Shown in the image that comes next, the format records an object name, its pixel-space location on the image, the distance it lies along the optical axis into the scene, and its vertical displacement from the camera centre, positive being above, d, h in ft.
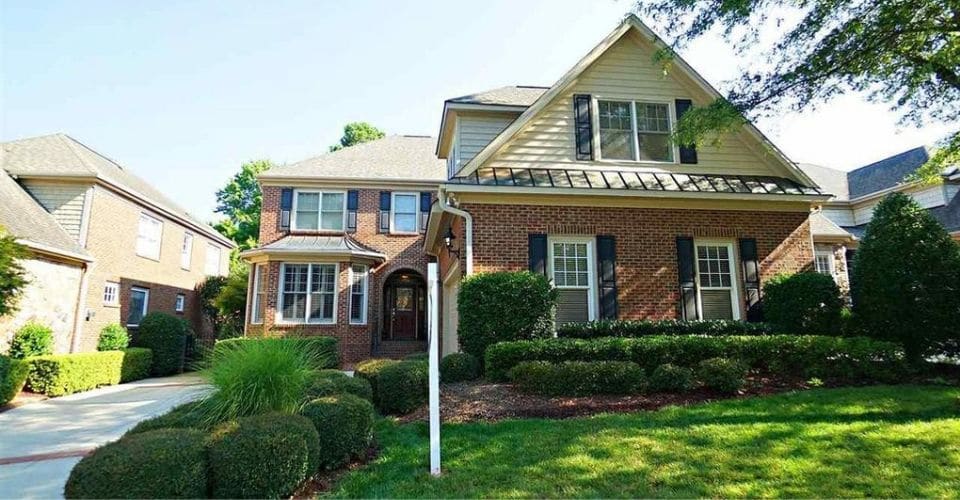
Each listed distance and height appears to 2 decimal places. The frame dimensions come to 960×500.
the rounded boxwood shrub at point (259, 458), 11.96 -3.35
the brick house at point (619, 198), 31.30 +8.45
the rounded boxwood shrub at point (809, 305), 29.19 +1.16
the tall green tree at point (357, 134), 119.03 +47.54
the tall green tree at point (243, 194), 121.70 +33.40
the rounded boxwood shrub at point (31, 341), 36.24 -1.07
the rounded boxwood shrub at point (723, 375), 21.77 -2.30
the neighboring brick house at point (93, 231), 42.70 +9.73
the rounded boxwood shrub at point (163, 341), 48.34 -1.45
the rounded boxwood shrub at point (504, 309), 27.37 +0.92
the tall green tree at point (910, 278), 24.17 +2.33
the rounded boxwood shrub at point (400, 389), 22.12 -2.93
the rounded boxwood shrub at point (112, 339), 46.47 -1.17
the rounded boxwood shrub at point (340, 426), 14.89 -3.18
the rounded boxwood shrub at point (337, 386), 18.21 -2.40
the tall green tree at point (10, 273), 28.53 +3.25
